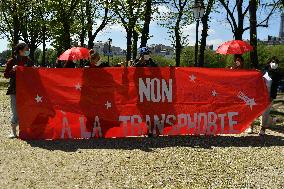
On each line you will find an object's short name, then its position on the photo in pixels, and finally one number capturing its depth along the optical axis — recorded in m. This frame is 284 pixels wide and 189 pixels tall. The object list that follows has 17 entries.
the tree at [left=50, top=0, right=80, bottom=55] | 27.64
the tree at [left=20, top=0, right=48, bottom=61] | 41.55
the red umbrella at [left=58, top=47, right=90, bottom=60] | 13.59
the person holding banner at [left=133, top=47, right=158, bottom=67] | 11.34
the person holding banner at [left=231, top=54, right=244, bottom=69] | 12.12
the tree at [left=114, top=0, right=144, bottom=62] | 30.11
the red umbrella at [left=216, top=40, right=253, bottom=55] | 13.59
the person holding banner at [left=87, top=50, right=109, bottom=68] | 11.31
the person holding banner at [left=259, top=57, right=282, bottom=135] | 11.84
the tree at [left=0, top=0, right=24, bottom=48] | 40.00
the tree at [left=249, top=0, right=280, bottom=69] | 22.59
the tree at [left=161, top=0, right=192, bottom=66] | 40.83
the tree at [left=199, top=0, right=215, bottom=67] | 33.81
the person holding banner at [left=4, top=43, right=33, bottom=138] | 10.83
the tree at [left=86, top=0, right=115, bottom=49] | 34.03
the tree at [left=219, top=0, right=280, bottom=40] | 28.42
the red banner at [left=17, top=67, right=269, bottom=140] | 10.83
